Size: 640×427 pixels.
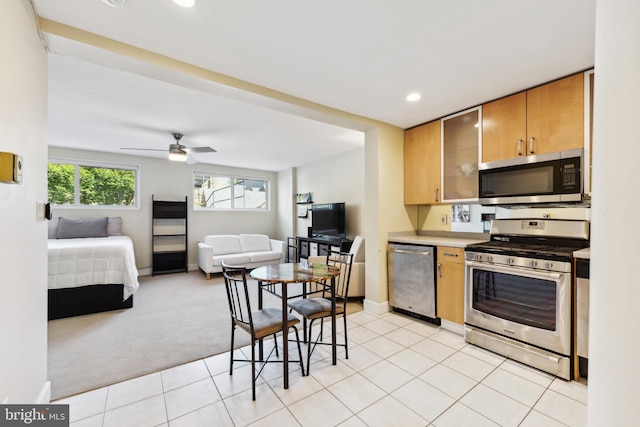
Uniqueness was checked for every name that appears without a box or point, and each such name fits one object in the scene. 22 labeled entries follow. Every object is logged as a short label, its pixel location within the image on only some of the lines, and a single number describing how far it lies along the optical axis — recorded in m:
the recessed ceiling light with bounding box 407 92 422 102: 2.70
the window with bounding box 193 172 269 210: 6.59
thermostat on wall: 1.13
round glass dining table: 2.01
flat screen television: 5.29
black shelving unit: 5.80
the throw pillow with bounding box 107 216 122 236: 5.31
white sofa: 5.49
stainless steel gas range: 2.13
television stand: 5.04
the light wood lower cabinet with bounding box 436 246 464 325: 2.84
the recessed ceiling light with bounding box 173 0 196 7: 1.54
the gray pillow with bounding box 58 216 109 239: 4.81
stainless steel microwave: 2.30
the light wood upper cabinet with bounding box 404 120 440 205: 3.34
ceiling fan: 4.05
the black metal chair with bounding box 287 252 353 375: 2.26
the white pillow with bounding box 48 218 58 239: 4.75
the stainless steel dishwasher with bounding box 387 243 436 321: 3.09
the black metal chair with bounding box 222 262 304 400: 1.92
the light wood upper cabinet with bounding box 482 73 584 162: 2.29
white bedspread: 3.37
